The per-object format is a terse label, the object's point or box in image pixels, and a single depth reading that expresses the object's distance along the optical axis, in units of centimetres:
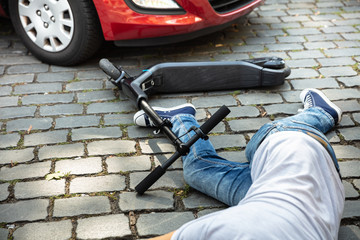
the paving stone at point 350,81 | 372
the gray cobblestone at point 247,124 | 321
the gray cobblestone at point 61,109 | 339
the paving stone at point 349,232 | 229
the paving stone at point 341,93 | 354
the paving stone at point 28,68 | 398
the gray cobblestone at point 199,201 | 253
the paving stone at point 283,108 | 338
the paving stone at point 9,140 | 304
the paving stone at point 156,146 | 298
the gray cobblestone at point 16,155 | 290
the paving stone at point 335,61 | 402
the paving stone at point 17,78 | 383
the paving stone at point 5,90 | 366
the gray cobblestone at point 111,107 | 343
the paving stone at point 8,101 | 350
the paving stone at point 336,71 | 386
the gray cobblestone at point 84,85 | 372
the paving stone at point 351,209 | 242
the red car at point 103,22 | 367
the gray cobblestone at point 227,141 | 303
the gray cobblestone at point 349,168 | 274
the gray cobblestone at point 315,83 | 369
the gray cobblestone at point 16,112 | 337
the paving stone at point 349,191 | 257
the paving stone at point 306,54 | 416
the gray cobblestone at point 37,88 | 368
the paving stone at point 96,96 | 357
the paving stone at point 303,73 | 385
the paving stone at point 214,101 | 349
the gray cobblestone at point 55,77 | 384
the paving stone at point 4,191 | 259
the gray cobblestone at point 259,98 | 351
